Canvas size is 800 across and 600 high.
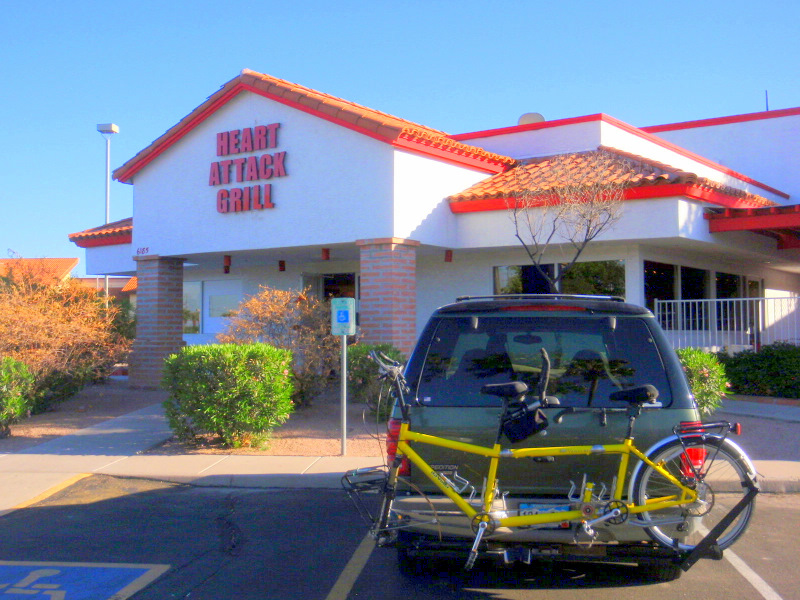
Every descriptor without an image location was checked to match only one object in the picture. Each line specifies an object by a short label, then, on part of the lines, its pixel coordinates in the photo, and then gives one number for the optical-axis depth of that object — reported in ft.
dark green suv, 14.82
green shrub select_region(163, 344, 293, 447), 32.83
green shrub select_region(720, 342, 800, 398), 43.11
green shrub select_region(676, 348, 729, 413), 33.65
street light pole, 74.23
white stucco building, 42.50
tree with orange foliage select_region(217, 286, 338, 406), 38.75
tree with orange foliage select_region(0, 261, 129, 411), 40.55
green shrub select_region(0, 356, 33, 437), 37.40
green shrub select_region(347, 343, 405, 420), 37.70
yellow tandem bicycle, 14.56
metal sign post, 31.42
